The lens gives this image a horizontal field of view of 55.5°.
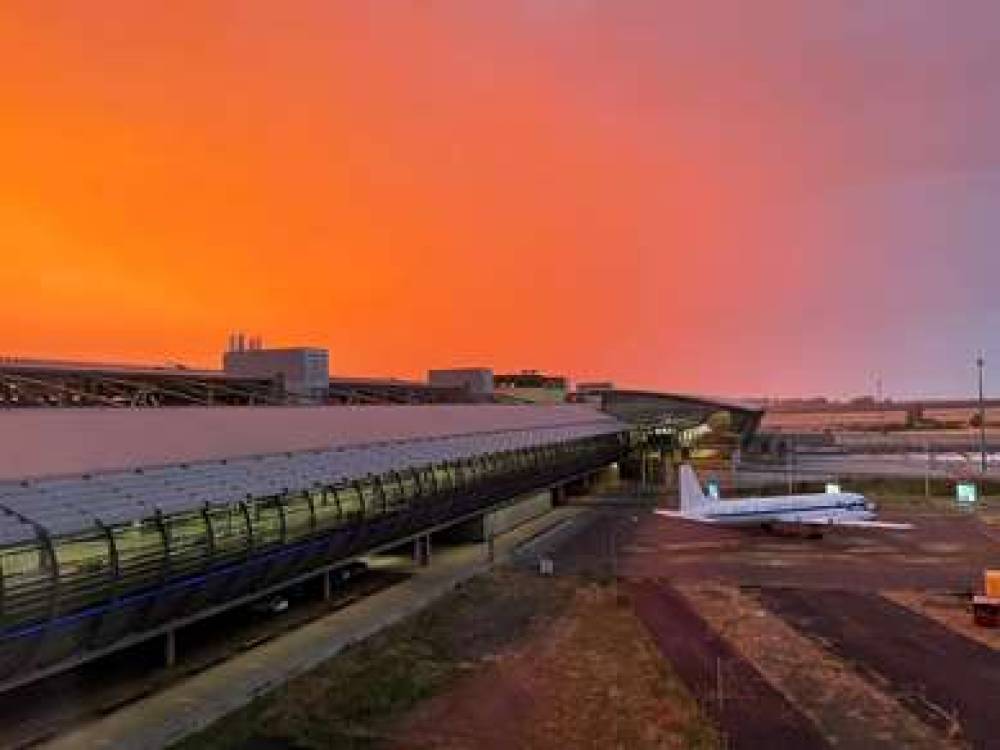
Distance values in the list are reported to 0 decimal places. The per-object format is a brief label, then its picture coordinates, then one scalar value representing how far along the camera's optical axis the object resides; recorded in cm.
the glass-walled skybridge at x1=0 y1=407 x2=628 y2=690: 2269
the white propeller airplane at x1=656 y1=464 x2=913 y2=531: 6831
